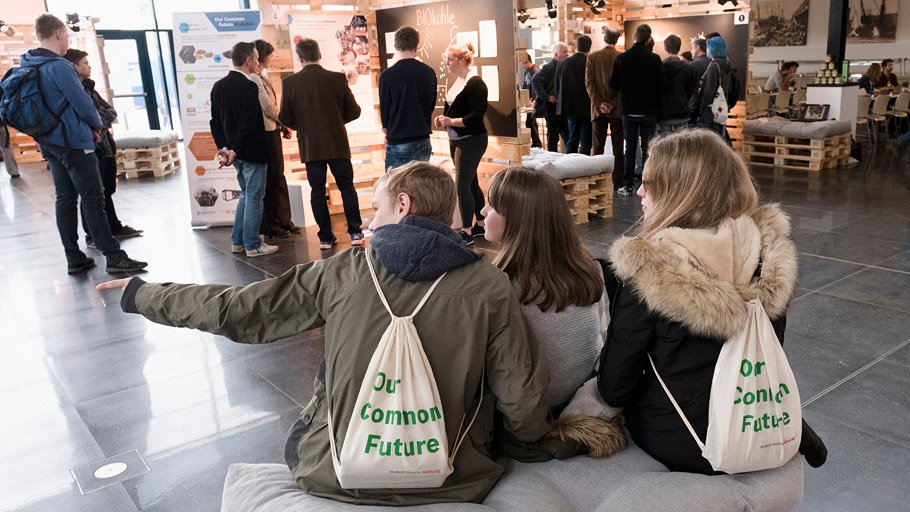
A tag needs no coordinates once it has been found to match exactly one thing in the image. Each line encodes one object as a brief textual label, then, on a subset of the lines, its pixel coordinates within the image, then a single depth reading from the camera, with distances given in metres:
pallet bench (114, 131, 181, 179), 11.46
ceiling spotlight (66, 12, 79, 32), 12.54
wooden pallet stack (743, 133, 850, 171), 9.55
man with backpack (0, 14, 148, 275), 5.15
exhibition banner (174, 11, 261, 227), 6.82
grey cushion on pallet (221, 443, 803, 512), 1.81
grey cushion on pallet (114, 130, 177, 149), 11.41
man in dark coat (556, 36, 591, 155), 8.74
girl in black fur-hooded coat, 1.80
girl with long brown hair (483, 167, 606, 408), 2.16
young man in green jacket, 1.80
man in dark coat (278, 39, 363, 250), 5.95
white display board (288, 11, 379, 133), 6.93
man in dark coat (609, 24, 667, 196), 7.96
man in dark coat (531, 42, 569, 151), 9.84
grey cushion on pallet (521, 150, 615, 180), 6.79
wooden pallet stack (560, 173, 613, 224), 6.95
